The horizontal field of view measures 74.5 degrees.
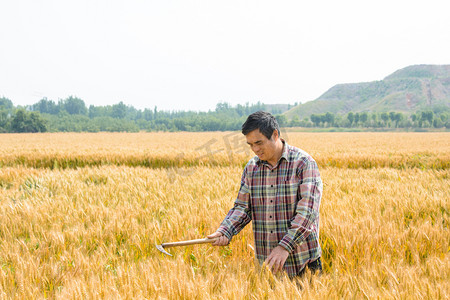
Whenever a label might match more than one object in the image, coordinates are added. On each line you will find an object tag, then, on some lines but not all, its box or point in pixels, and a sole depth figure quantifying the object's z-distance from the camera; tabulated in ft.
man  6.33
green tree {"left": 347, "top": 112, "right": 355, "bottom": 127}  400.88
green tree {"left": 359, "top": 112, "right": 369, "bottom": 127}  404.36
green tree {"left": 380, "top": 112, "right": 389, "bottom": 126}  420.56
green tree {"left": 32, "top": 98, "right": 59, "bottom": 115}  523.70
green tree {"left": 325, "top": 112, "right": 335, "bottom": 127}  432.91
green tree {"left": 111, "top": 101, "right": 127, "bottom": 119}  540.11
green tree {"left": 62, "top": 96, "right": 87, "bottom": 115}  536.01
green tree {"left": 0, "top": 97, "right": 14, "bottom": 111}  521.86
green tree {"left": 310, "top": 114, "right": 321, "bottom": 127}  449.48
